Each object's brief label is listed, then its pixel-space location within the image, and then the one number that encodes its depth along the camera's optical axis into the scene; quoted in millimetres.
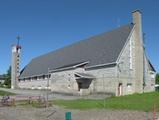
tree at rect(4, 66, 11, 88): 43069
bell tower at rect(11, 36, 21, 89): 35875
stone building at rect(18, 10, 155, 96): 20026
